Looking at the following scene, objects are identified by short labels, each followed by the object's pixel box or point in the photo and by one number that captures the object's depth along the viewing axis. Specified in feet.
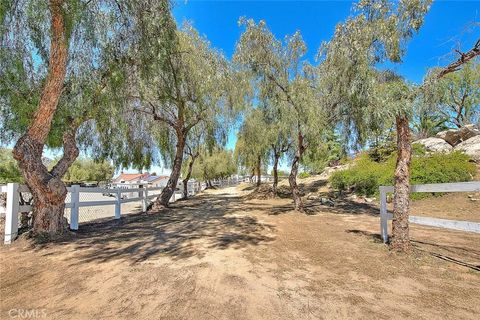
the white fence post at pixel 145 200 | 36.60
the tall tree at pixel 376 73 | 16.07
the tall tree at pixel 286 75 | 33.76
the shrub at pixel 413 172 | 40.16
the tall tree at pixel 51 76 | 17.93
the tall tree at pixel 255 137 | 50.50
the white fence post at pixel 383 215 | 18.28
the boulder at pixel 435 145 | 51.21
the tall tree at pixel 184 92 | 32.60
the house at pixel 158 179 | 180.91
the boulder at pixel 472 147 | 44.27
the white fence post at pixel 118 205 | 28.89
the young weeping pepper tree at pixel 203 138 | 46.28
